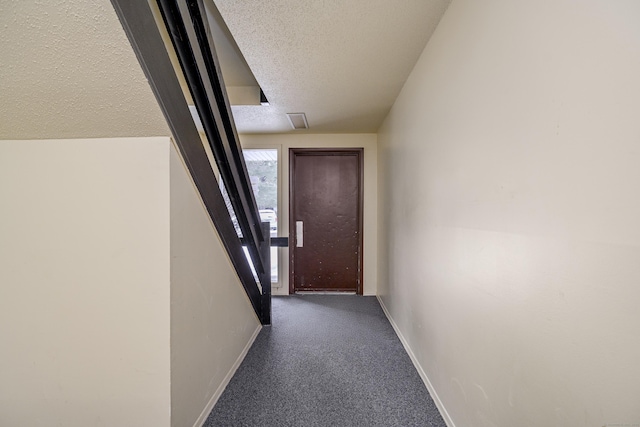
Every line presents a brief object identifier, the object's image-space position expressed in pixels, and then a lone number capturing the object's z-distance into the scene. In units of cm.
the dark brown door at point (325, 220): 376
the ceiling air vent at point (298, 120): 296
